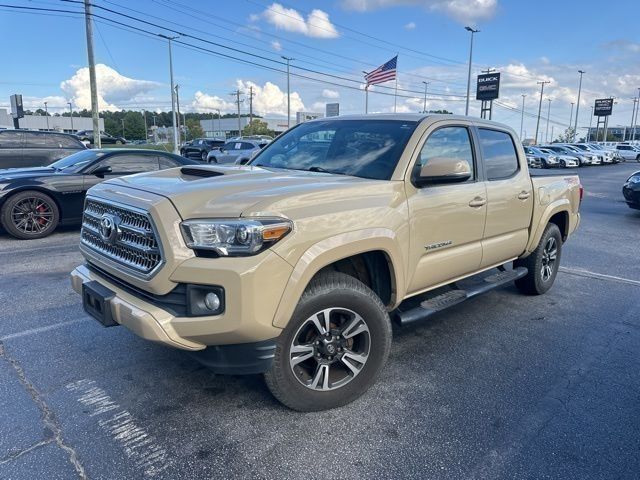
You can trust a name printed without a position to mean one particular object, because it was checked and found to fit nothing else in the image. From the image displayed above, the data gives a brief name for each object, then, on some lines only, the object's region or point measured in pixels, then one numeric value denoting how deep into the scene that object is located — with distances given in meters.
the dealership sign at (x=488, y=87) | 46.69
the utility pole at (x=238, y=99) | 91.00
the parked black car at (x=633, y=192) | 11.28
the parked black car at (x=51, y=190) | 7.55
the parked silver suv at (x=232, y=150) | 24.59
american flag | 29.89
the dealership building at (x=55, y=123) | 92.94
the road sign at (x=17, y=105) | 21.47
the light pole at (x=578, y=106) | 70.56
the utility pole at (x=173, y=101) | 38.51
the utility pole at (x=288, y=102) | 45.84
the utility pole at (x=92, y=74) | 19.77
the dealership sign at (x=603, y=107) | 75.38
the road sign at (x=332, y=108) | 44.66
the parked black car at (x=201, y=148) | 31.08
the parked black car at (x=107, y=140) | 34.59
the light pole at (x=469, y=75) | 38.94
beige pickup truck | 2.47
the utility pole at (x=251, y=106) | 83.77
